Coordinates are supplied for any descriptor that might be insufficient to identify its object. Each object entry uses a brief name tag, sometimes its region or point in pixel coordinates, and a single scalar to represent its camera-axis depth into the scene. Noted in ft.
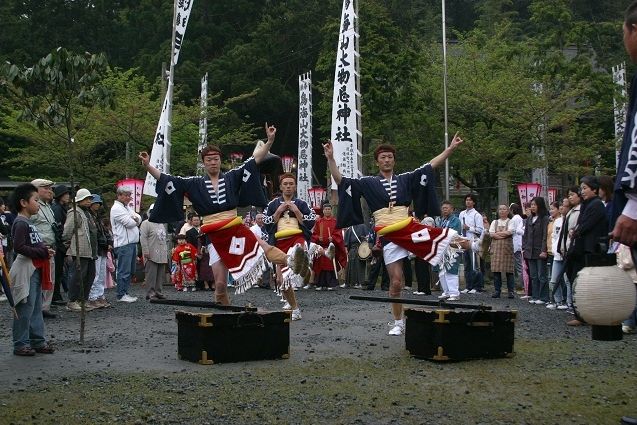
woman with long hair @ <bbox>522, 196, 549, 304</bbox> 46.96
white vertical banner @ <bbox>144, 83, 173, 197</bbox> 61.87
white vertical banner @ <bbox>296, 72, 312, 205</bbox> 91.20
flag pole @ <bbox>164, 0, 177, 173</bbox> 62.18
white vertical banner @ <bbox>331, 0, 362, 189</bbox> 64.34
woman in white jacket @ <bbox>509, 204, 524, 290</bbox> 52.90
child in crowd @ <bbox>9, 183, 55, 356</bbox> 27.32
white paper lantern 15.74
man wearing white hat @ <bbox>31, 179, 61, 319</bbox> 40.70
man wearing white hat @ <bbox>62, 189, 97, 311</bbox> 42.68
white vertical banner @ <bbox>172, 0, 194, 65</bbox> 62.90
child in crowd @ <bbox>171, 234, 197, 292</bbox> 64.18
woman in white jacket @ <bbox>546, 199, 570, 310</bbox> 41.83
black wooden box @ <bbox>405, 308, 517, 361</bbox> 25.05
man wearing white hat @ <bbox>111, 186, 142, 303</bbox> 47.93
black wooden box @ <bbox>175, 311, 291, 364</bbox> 25.23
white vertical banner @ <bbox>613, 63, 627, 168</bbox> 88.12
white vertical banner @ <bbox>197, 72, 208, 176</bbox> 82.08
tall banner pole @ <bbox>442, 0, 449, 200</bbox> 85.56
